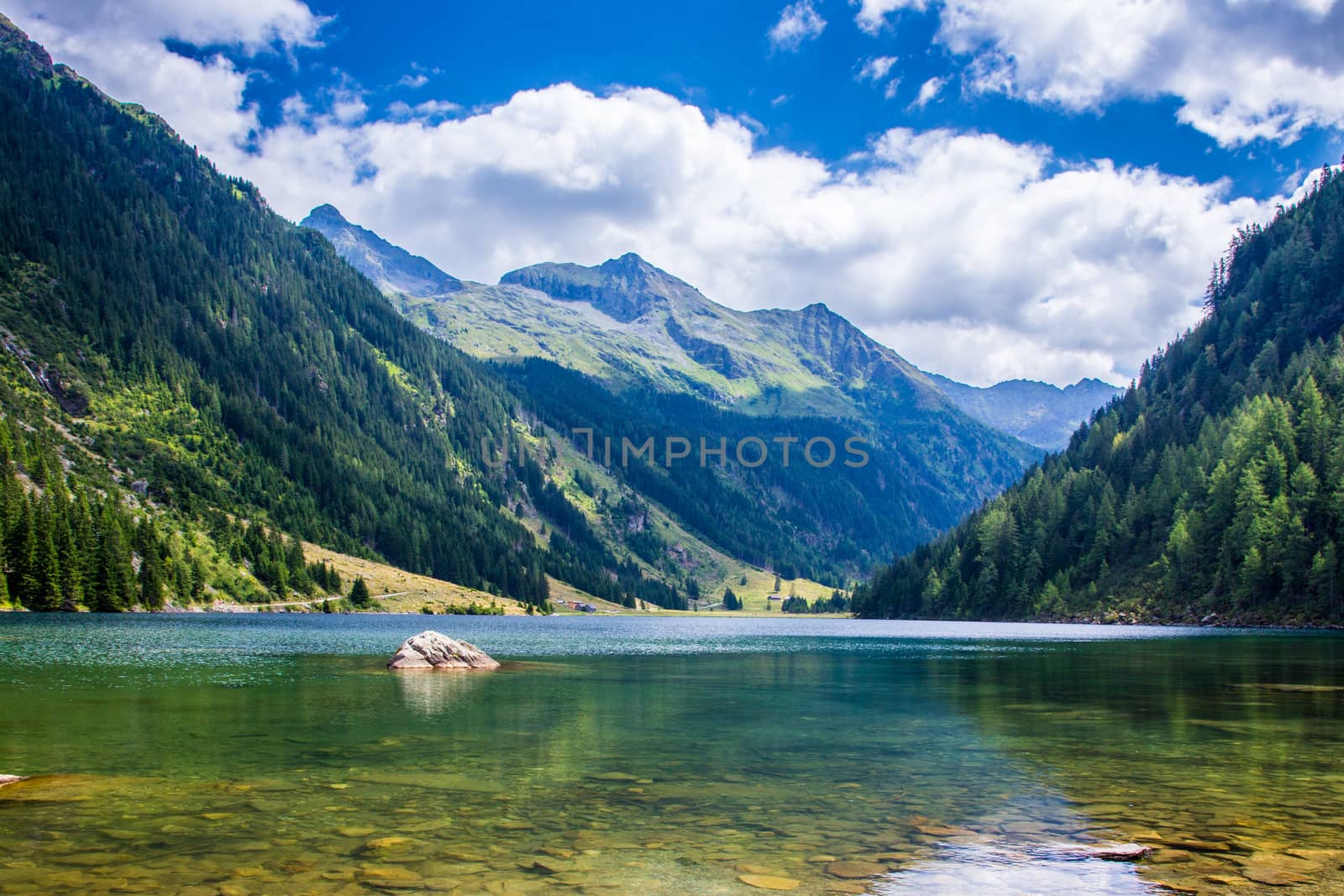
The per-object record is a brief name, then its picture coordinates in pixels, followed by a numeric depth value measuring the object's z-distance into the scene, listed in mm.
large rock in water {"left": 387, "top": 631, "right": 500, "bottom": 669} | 69844
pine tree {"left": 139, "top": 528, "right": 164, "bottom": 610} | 175250
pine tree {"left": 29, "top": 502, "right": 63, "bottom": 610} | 149875
